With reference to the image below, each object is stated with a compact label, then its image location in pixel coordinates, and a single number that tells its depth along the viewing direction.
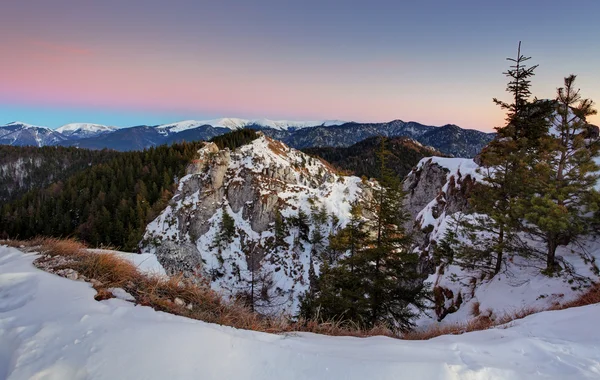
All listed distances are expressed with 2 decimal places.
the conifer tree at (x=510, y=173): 12.09
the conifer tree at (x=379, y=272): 12.87
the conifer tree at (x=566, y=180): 9.88
